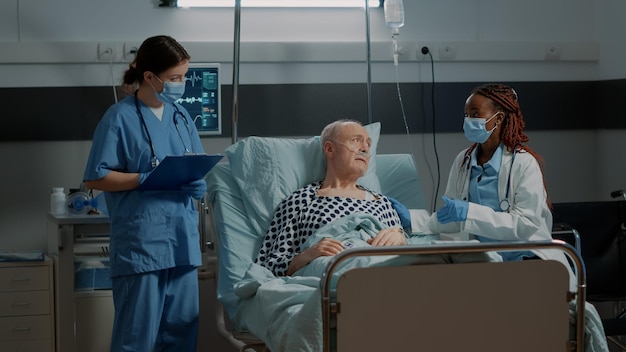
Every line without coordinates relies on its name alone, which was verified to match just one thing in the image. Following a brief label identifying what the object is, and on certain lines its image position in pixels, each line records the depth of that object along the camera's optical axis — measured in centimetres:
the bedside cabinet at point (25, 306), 385
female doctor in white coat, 328
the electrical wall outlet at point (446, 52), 460
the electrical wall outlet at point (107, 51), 422
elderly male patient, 329
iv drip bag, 423
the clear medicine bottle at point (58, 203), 396
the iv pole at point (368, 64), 423
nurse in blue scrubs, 319
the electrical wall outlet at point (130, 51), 425
